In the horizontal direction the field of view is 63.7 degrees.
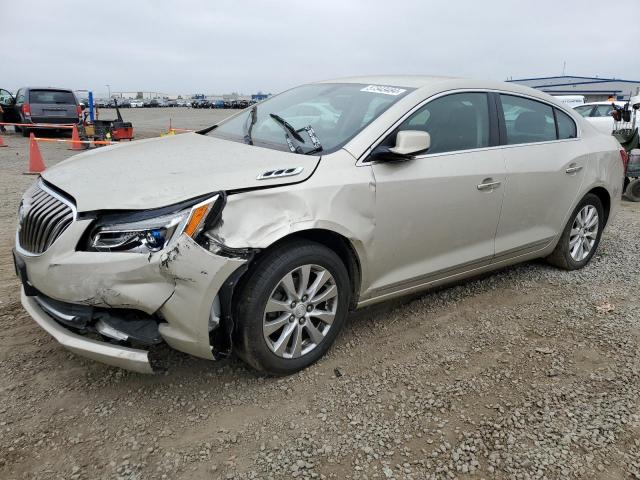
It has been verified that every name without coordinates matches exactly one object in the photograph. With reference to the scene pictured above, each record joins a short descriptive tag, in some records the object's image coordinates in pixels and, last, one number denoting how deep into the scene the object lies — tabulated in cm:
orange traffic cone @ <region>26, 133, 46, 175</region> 954
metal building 5228
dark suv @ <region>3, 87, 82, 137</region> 1633
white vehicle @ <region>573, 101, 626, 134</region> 1553
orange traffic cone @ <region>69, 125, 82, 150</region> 1409
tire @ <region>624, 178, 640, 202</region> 871
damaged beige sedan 241
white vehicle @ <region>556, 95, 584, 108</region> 2370
